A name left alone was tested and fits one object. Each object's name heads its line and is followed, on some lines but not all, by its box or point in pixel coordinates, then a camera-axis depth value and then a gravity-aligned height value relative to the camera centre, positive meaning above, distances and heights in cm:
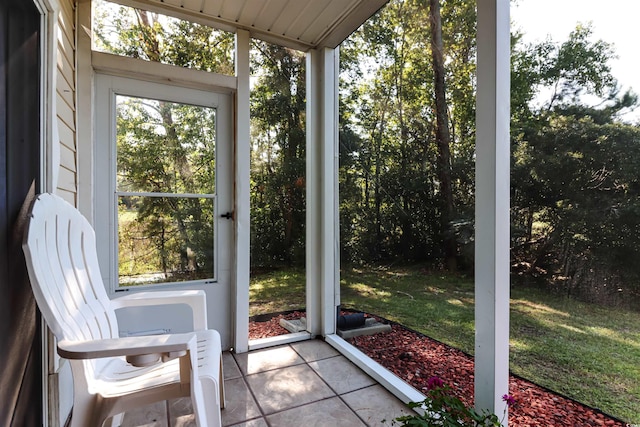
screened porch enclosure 182 +30
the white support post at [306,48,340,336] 244 +14
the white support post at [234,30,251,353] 223 +19
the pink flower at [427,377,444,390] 117 -66
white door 196 +10
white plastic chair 97 -43
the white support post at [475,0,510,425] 120 +4
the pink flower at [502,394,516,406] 107 -66
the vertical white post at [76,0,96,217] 179 +59
